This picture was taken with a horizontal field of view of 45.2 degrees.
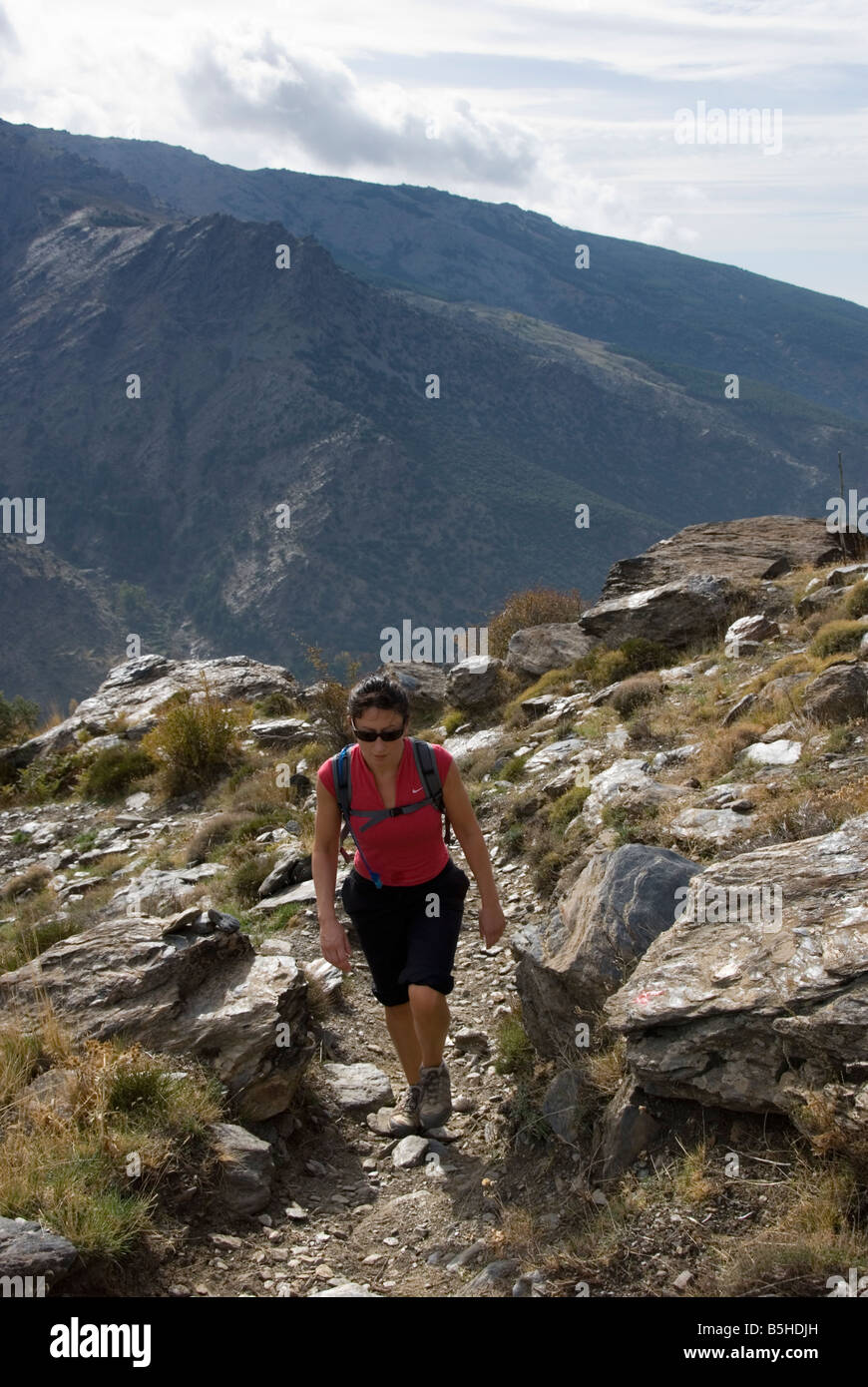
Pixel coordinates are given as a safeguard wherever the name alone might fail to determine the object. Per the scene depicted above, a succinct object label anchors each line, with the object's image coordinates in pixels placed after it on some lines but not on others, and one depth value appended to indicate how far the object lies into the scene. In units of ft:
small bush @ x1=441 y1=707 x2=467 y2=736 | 44.34
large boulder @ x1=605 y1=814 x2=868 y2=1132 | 11.17
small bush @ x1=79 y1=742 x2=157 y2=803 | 48.85
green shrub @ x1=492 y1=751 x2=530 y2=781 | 32.64
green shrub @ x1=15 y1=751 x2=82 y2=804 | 51.24
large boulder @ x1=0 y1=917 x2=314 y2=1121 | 15.51
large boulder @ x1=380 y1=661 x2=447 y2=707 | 49.37
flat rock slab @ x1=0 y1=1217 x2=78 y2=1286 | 10.39
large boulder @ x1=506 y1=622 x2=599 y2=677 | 46.62
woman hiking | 13.61
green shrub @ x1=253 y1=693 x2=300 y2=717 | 56.03
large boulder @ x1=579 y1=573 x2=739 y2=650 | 44.93
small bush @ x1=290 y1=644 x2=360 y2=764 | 46.06
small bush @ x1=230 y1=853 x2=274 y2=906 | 27.66
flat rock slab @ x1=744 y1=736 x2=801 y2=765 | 22.65
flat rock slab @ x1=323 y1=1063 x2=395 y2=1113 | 16.75
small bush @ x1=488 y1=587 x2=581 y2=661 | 59.57
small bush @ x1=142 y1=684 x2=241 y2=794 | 45.96
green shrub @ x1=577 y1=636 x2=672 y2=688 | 41.24
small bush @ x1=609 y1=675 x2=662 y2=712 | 34.83
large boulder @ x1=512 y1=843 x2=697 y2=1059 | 14.93
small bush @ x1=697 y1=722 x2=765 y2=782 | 24.10
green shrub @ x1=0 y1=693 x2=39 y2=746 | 72.05
